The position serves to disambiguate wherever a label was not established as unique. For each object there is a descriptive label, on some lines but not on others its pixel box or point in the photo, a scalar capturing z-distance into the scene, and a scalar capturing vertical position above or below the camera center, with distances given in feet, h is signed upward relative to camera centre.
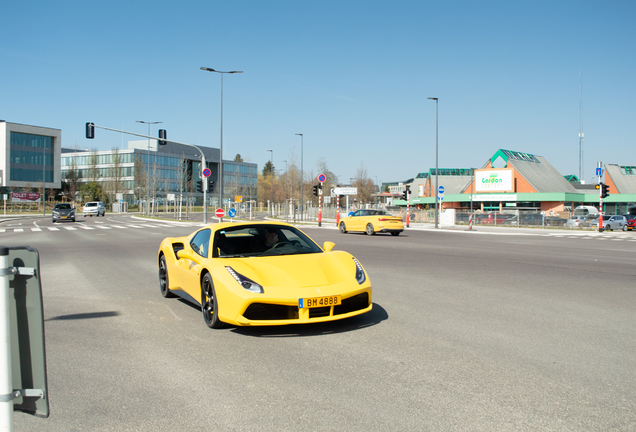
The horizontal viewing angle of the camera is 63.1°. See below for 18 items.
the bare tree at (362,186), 278.05 +6.73
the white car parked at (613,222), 127.13 -5.52
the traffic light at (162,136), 97.71 +11.76
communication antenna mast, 311.68 +30.54
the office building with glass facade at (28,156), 277.64 +22.49
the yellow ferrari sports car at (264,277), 18.11 -3.02
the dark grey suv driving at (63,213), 145.18 -4.63
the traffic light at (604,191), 112.51 +1.90
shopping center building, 206.49 +4.61
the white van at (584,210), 184.27 -3.81
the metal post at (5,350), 6.91 -2.08
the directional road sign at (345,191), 132.33 +1.90
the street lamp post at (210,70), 105.01 +26.03
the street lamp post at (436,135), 124.36 +15.16
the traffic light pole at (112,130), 95.04 +11.65
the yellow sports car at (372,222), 88.63 -4.23
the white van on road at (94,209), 206.39 -4.93
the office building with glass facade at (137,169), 297.53 +19.18
